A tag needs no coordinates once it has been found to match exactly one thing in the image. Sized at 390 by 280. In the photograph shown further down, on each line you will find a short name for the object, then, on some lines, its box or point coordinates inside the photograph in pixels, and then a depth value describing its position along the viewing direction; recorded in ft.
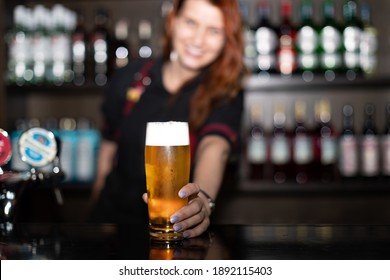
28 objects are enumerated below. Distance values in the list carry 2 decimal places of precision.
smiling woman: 5.18
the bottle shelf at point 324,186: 7.86
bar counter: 2.87
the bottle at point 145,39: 8.65
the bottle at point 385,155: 8.03
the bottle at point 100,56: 8.54
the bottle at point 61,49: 8.42
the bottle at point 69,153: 8.33
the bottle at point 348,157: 8.04
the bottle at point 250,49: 8.19
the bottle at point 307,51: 8.18
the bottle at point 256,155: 8.23
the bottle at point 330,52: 8.18
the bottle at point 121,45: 8.57
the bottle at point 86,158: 8.34
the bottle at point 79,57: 8.46
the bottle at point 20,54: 8.46
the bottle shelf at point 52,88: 8.29
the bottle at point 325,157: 8.12
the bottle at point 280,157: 8.21
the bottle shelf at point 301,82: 7.94
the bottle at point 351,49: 8.14
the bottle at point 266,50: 8.22
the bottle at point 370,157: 8.04
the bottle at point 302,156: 8.14
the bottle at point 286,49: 8.20
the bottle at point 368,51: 8.07
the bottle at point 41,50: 8.46
